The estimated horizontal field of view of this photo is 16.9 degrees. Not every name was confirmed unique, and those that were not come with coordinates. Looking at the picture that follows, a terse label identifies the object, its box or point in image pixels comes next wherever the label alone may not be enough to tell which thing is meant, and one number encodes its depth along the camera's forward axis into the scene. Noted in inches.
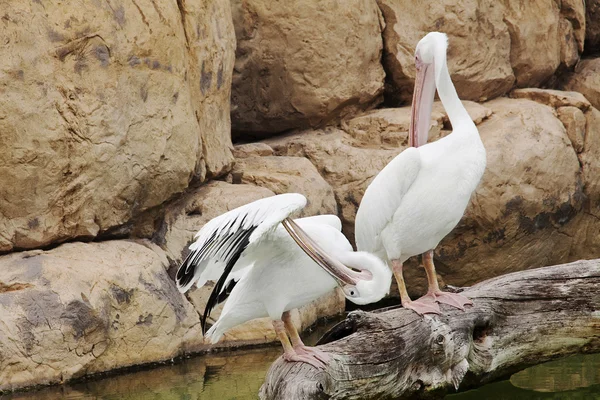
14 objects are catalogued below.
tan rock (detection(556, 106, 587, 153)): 738.3
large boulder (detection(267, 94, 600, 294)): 687.4
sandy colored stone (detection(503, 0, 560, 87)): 791.7
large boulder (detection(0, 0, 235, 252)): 549.3
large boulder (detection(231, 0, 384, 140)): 718.9
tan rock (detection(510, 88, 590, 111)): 757.1
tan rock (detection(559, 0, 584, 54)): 825.1
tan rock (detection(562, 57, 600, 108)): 822.0
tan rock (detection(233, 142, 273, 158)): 703.6
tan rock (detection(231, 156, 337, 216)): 643.1
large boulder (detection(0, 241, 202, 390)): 510.5
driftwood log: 400.1
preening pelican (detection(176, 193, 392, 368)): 377.6
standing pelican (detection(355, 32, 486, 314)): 427.7
